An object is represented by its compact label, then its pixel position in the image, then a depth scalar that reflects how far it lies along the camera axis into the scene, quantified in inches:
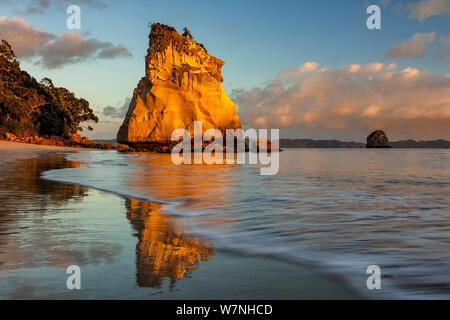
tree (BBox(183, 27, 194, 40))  1966.0
